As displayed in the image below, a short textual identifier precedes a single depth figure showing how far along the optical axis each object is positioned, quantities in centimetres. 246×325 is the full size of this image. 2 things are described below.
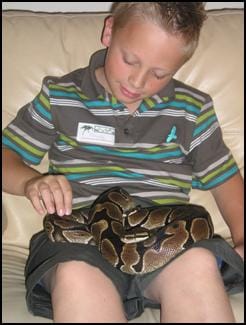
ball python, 141
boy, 140
